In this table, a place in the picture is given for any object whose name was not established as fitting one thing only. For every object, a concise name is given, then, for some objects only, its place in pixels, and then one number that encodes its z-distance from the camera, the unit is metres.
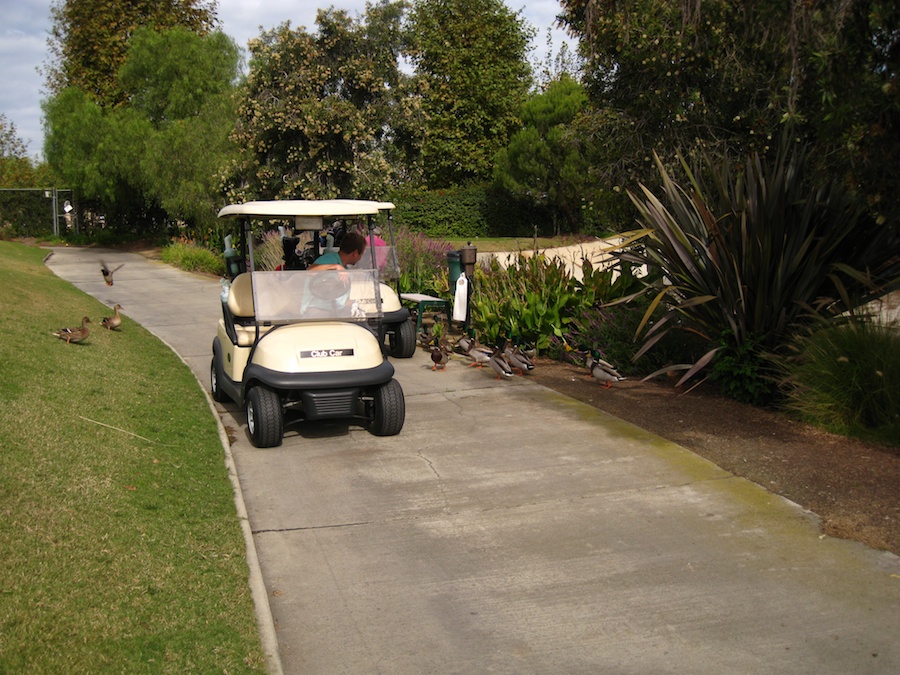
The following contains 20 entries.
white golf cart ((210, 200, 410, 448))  7.03
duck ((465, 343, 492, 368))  10.27
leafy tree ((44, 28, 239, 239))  28.52
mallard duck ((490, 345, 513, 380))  9.71
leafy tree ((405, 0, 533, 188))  39.22
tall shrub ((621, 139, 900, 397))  7.84
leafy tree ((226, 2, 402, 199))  19.23
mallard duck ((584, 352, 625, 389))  9.08
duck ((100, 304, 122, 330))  12.04
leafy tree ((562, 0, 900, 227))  6.19
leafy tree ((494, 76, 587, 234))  32.19
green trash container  12.42
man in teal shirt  8.14
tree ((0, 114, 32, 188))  42.67
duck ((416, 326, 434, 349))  11.90
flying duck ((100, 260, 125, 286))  18.03
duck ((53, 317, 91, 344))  9.94
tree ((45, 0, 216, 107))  33.75
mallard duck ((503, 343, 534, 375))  9.79
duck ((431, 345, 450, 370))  10.25
